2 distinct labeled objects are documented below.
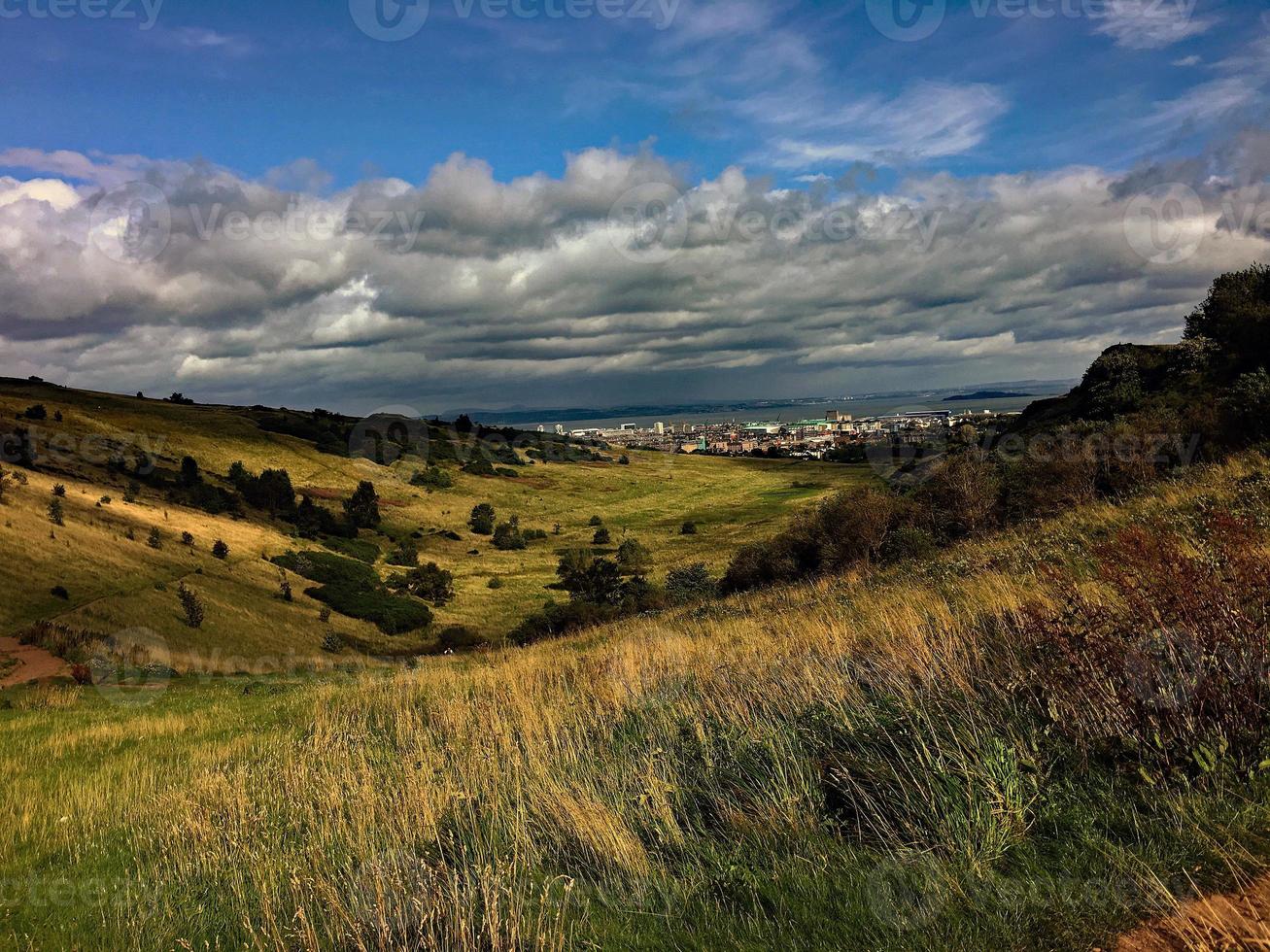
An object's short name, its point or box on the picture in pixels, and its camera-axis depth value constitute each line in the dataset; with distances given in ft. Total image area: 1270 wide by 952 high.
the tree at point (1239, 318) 106.63
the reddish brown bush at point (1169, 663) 13.97
